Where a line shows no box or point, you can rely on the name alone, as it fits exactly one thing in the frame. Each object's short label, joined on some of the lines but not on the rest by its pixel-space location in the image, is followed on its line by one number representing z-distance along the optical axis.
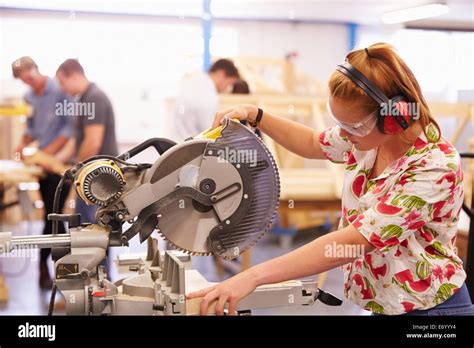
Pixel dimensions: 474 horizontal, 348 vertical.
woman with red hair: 1.42
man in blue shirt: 4.12
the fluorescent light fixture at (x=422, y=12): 4.24
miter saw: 1.44
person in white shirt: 3.65
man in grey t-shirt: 3.67
